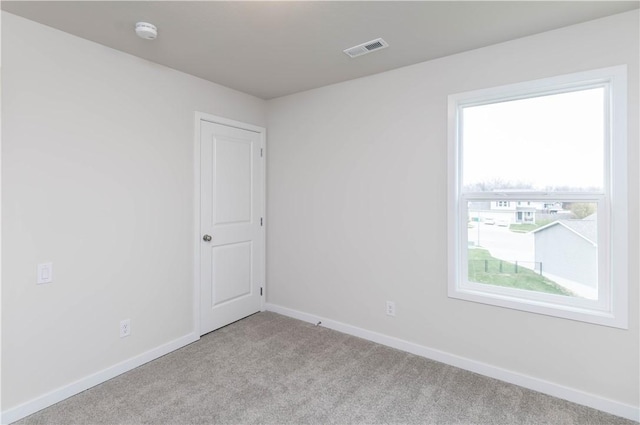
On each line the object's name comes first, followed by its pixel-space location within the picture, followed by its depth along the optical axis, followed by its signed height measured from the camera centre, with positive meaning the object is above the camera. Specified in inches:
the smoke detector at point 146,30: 82.5 +47.0
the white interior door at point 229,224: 125.9 -4.3
